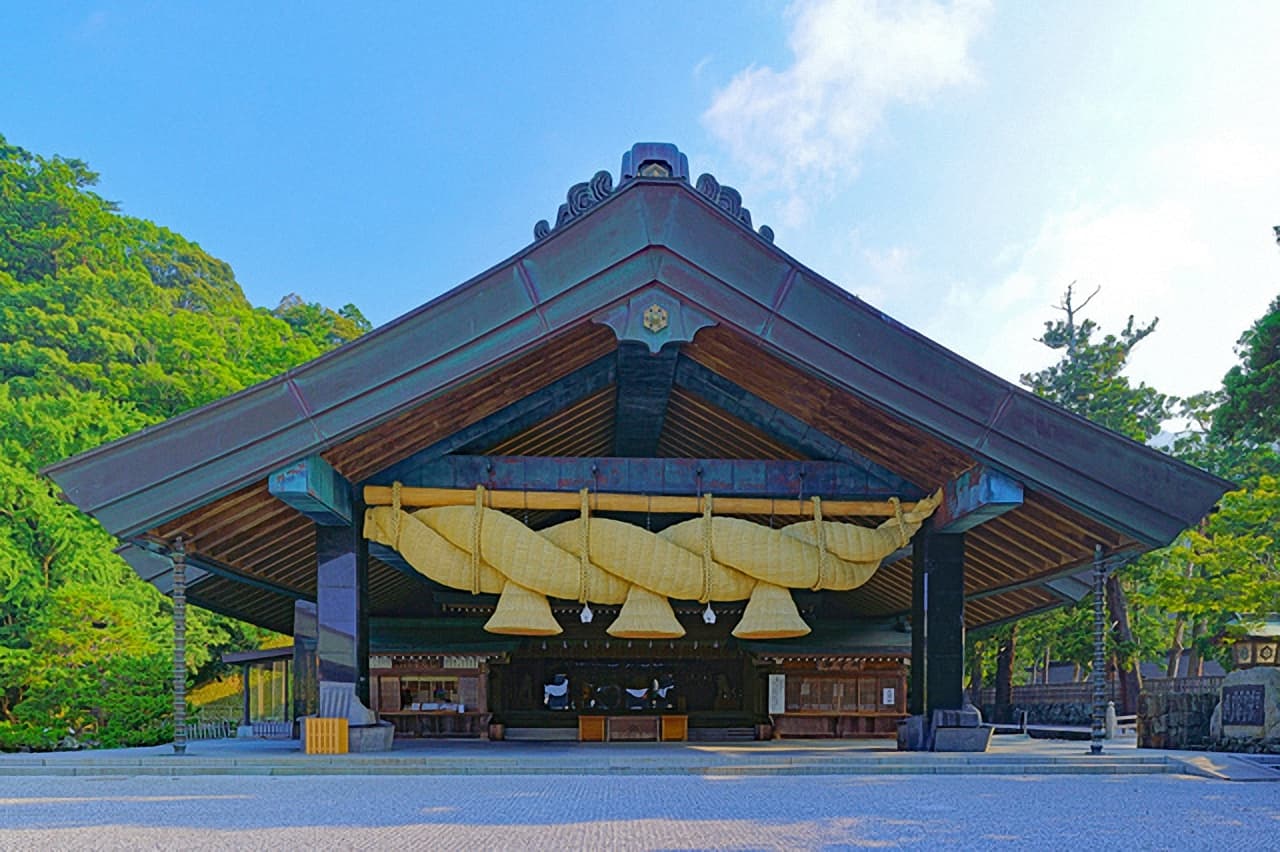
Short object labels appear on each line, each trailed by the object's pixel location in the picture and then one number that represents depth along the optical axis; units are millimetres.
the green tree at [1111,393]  24938
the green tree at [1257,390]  13734
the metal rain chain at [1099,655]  10281
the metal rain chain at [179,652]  10016
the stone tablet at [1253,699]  11820
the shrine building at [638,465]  9492
